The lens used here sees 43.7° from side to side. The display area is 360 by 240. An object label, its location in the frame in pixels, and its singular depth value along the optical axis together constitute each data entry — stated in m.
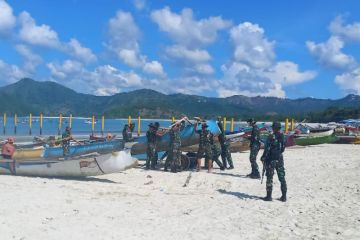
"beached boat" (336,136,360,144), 28.41
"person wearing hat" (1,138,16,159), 15.76
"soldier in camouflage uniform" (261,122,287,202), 10.38
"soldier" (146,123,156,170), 16.27
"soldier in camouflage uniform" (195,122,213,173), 15.19
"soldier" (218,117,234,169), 15.94
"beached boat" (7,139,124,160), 15.33
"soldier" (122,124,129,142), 17.53
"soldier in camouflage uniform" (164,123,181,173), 15.54
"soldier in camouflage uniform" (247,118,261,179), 13.79
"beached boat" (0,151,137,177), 13.55
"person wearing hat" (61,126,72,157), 15.66
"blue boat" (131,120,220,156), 17.00
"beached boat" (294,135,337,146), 25.72
